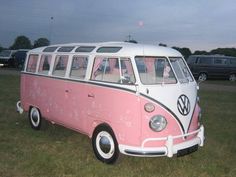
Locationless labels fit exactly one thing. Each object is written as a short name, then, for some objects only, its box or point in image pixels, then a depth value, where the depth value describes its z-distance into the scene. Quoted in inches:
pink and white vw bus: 173.8
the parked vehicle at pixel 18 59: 977.3
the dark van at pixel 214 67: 709.8
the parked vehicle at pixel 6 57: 984.3
